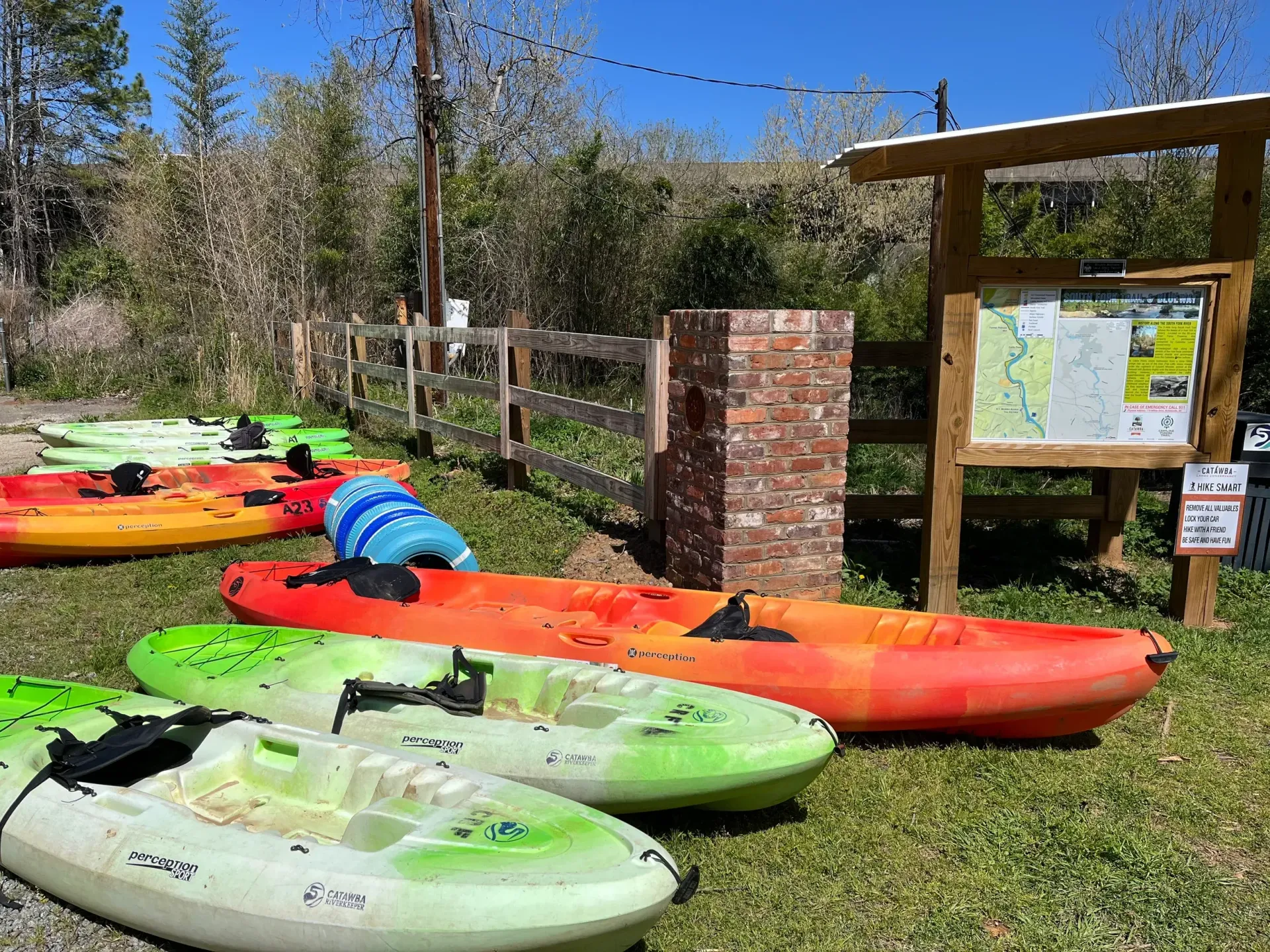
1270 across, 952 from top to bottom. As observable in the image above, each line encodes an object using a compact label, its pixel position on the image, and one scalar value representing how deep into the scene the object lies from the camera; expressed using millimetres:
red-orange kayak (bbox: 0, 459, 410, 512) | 7223
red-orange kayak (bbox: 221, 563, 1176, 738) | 3625
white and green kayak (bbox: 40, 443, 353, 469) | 8711
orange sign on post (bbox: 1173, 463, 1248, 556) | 4984
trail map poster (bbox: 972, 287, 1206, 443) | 4945
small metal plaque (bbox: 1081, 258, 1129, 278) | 4855
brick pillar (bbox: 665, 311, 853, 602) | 4879
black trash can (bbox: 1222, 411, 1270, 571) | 5746
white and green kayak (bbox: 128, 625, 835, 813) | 3084
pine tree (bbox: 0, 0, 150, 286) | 26984
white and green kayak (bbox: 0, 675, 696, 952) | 2346
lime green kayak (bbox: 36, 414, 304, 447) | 10258
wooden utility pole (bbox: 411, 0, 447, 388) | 12547
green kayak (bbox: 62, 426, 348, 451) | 9719
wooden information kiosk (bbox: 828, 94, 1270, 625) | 4836
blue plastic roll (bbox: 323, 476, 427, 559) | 6305
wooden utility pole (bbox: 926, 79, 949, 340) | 9828
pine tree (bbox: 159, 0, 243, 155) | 28547
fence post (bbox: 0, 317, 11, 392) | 17422
